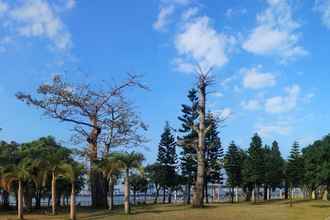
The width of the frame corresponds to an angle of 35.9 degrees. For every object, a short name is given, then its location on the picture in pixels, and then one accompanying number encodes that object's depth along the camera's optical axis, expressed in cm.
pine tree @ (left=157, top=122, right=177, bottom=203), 6425
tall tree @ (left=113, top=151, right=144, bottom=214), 3534
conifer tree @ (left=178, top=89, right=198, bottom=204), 6105
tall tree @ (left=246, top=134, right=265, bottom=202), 6256
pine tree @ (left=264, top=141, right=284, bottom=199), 6506
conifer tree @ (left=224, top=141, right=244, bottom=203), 6812
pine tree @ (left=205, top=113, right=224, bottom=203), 6200
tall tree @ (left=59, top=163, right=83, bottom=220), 3122
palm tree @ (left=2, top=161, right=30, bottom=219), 3228
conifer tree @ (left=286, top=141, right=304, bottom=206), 6957
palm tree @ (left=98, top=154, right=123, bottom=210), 3610
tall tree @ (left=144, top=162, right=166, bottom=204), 6498
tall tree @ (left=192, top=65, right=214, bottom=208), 4000
